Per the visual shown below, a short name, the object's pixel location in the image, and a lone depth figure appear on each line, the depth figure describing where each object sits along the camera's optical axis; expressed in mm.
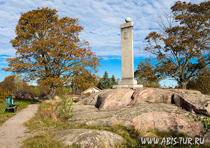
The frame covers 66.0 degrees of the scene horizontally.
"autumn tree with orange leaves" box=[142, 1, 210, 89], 17391
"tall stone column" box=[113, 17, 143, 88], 11430
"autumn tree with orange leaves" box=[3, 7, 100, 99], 18098
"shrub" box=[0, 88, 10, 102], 17469
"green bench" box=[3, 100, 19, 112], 11706
